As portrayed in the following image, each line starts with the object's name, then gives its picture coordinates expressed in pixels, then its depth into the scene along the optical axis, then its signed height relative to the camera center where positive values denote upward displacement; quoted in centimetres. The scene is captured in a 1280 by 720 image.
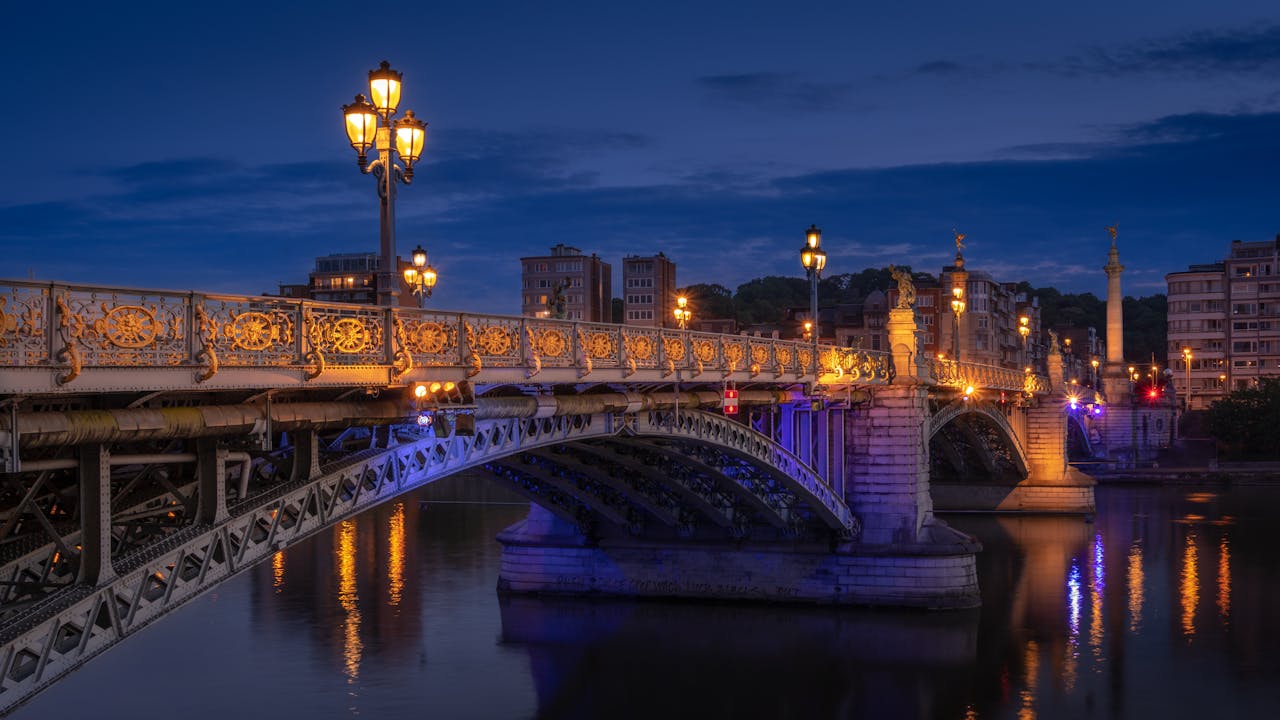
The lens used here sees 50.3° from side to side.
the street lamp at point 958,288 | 5083 +277
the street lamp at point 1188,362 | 13312 -8
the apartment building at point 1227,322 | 13762 +406
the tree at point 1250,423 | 10550 -486
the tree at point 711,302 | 15841 +760
